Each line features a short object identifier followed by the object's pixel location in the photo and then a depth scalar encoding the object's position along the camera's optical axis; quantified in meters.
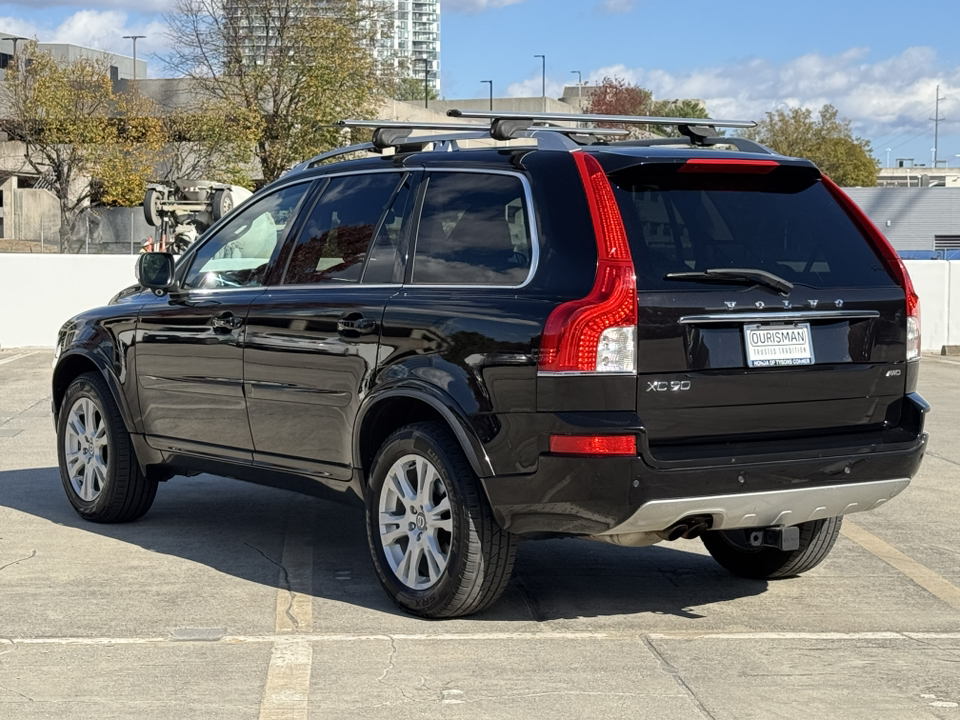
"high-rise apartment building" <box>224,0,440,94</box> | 48.38
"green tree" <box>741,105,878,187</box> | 100.69
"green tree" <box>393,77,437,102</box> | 124.80
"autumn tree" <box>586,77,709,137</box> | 102.19
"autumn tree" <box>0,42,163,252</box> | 50.53
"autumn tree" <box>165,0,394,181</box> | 46.00
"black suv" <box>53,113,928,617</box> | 5.23
